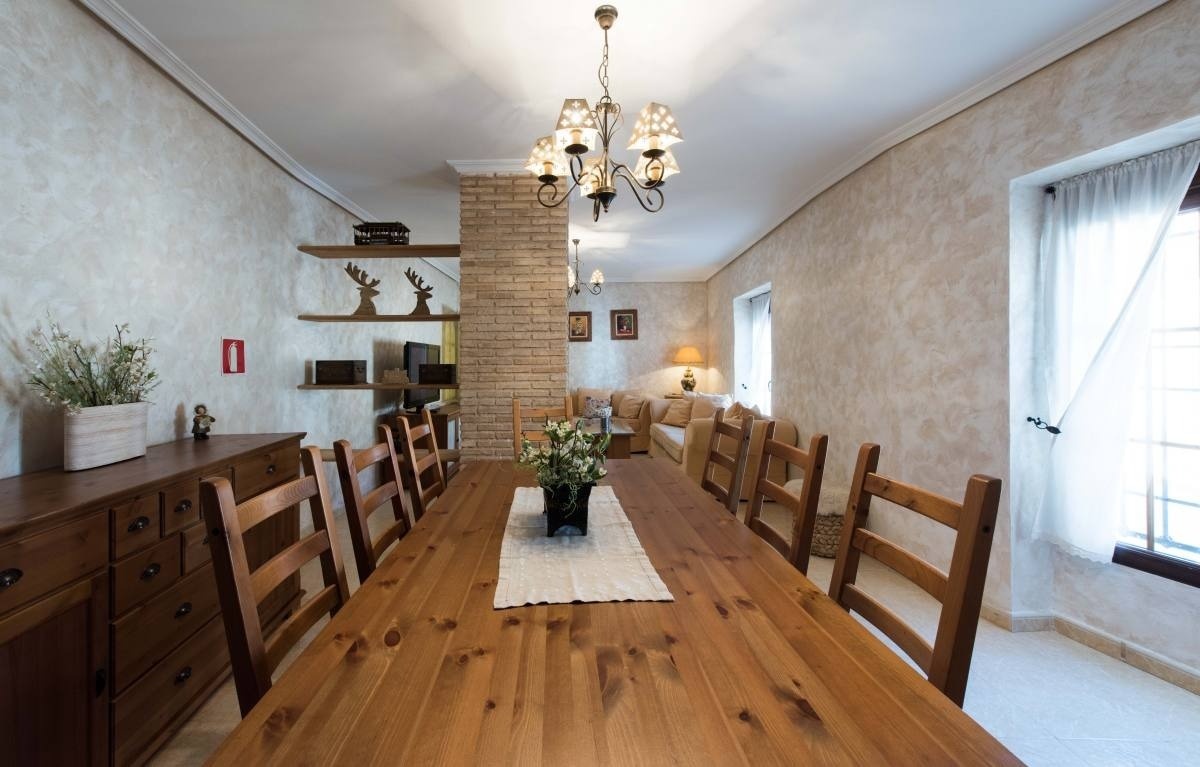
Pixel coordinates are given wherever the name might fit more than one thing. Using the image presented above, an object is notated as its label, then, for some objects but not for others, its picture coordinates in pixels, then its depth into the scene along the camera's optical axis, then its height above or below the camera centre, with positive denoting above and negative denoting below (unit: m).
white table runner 1.06 -0.45
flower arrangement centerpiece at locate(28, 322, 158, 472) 1.73 -0.06
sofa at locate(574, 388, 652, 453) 7.02 -0.51
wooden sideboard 1.24 -0.67
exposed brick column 3.62 +0.42
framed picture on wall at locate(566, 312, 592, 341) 7.80 +0.76
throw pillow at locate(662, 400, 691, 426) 6.44 -0.49
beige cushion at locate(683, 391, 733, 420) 5.88 -0.33
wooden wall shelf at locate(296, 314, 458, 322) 3.60 +0.41
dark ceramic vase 1.39 -0.37
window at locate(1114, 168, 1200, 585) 2.06 -0.24
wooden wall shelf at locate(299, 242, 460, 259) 3.58 +0.89
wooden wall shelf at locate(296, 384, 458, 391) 3.49 -0.08
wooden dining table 0.63 -0.46
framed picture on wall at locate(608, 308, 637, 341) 7.82 +0.81
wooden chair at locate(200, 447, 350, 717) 0.83 -0.37
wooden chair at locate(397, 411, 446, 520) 1.82 -0.33
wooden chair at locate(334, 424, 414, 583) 1.35 -0.36
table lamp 7.64 +0.23
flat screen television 5.34 +0.10
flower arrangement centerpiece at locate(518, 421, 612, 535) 1.36 -0.25
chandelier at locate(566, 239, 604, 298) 5.47 +1.15
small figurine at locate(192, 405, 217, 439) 2.49 -0.23
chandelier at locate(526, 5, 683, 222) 1.80 +0.86
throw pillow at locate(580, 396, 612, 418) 7.19 -0.43
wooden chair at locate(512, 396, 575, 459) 2.87 -0.23
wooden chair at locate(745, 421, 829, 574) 1.42 -0.37
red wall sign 2.82 +0.11
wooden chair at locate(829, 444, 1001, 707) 0.84 -0.37
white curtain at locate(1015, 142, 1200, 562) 2.10 +0.21
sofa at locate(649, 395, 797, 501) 4.22 -0.64
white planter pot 1.72 -0.21
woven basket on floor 3.36 -1.05
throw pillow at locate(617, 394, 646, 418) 7.27 -0.44
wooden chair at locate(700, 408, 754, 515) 1.86 -0.33
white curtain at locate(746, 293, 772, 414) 6.09 +0.26
